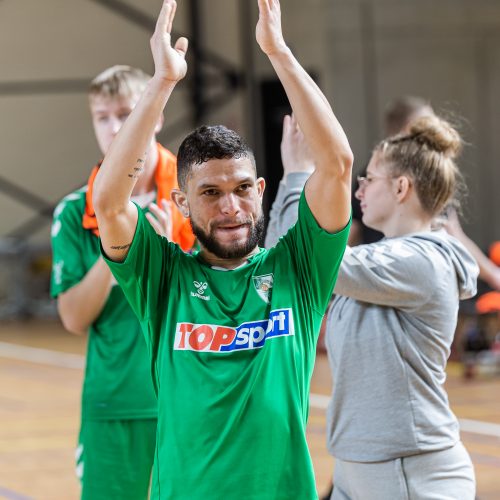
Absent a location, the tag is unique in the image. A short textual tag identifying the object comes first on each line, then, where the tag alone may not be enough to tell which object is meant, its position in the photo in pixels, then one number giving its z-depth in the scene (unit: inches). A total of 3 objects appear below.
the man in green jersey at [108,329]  236.7
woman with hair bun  207.2
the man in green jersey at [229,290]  167.6
